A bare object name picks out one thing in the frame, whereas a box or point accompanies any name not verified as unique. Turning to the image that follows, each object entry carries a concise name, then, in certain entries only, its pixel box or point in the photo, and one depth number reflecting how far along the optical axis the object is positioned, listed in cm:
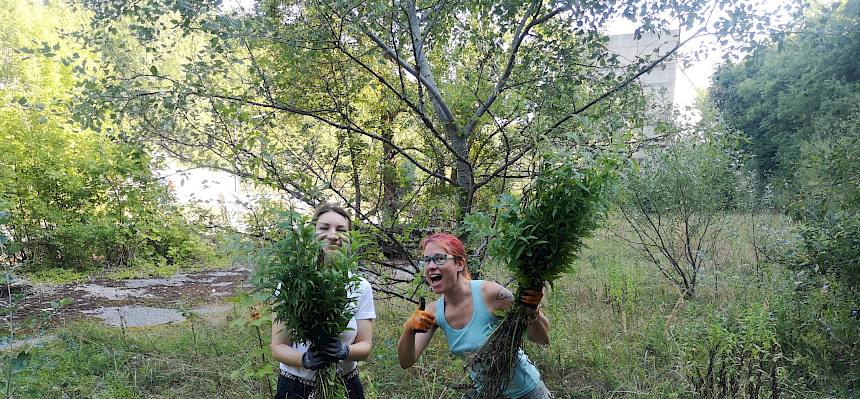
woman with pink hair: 231
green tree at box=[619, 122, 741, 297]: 609
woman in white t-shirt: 207
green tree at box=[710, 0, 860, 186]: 1535
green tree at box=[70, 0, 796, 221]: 412
